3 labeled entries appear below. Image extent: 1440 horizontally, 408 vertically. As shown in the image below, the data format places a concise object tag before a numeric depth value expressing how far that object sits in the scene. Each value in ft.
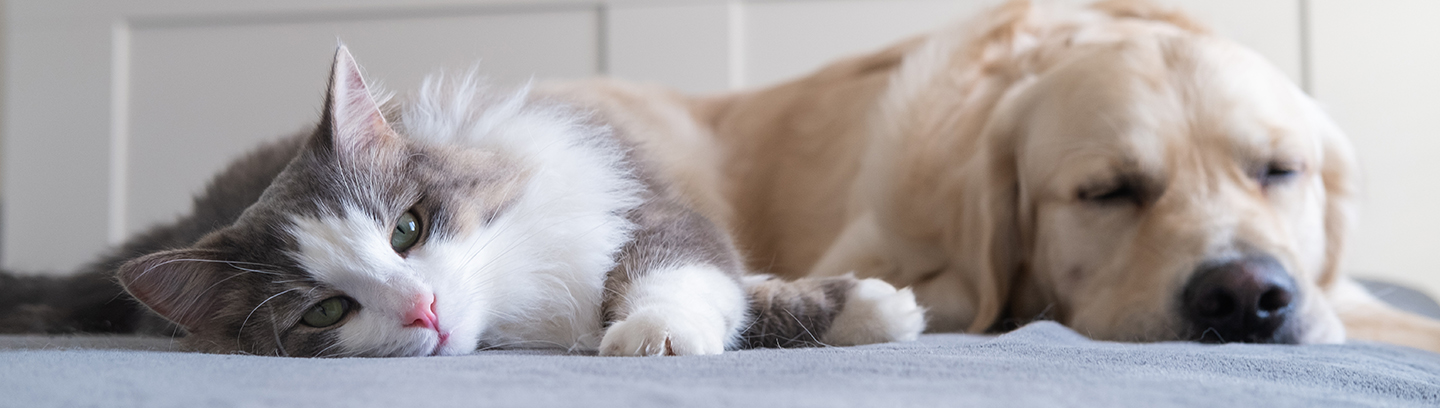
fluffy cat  2.16
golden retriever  2.53
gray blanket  1.81
